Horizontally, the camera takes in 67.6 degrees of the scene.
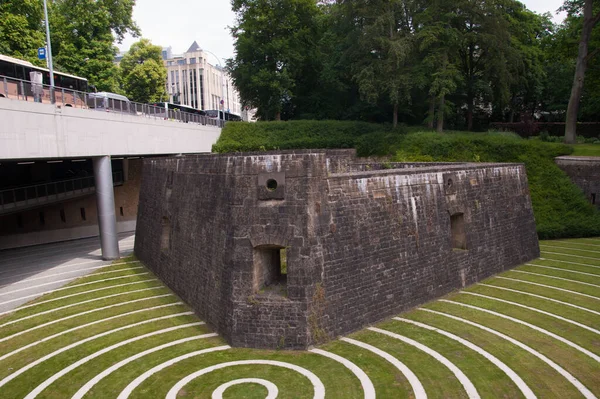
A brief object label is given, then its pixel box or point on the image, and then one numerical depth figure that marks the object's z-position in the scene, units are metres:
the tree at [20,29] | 31.92
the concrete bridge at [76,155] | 16.42
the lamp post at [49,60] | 21.94
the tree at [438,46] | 32.03
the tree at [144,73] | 50.19
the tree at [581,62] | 31.31
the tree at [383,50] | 32.47
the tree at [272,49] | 41.62
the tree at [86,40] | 38.59
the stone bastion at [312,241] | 12.17
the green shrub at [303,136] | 37.34
